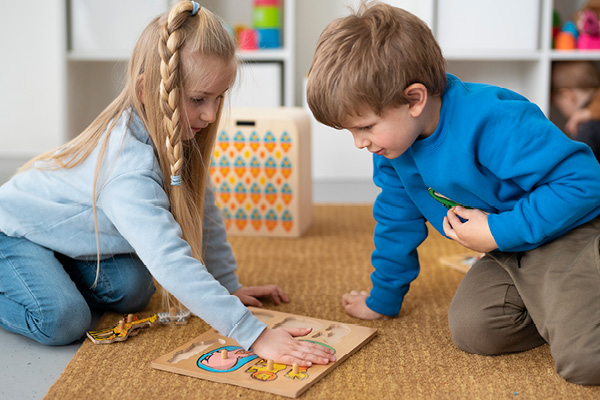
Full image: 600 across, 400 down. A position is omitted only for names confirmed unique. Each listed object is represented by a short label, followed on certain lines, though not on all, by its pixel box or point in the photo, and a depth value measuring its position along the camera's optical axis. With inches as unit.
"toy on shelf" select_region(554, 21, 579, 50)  84.4
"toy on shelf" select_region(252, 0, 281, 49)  86.7
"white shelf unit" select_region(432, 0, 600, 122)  83.5
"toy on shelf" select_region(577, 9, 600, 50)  83.7
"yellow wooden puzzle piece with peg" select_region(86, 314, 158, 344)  37.2
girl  33.5
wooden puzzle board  31.3
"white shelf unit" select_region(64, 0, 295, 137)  84.8
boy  31.5
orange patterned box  63.0
